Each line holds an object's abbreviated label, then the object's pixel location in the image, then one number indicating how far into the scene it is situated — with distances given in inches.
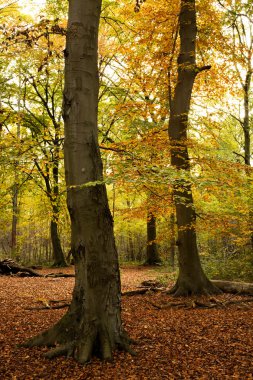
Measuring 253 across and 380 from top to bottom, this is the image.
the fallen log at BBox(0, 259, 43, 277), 541.6
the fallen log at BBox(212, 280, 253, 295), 342.6
